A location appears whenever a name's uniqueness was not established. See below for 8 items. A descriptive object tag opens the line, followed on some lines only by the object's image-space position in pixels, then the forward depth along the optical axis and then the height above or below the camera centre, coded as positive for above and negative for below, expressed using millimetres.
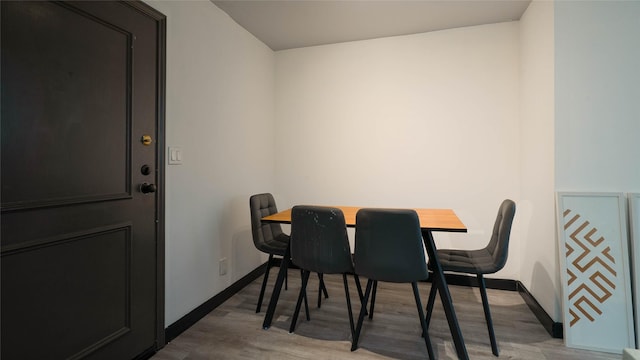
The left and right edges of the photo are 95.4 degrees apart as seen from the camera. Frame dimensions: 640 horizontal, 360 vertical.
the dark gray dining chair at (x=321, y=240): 1807 -354
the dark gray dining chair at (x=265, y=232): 2279 -413
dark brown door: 1148 +22
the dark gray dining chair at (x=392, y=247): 1632 -362
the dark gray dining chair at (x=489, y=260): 1793 -509
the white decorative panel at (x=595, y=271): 1804 -557
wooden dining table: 1701 -486
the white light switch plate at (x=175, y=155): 1929 +197
